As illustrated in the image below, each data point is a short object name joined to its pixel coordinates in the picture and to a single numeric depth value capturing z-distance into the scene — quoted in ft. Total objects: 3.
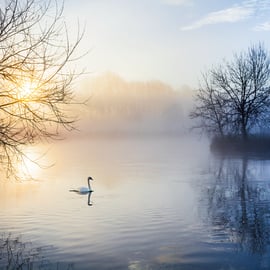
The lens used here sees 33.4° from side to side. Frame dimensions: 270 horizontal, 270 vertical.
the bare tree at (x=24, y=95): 32.54
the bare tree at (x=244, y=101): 148.05
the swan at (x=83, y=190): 68.54
